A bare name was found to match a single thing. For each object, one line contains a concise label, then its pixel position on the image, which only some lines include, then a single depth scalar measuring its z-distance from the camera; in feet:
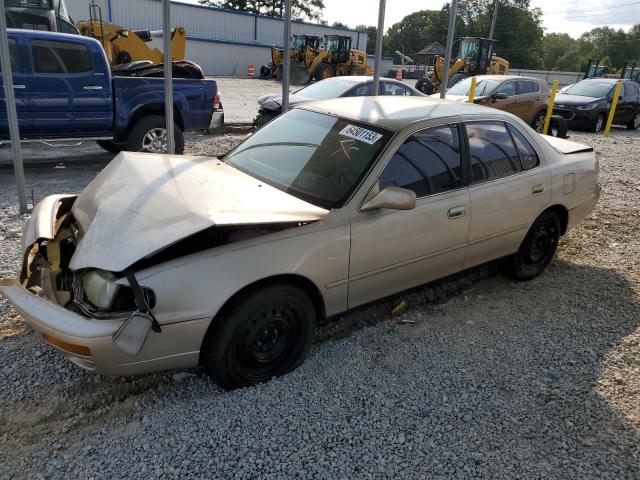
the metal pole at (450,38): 24.24
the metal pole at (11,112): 16.38
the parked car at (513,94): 41.01
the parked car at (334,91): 33.22
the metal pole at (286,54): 20.24
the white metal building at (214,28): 104.06
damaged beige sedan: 8.48
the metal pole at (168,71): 17.46
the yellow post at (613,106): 48.09
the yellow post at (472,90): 39.21
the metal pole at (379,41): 23.16
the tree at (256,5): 188.75
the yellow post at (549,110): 43.01
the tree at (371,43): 205.98
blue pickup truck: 23.31
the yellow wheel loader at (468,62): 75.10
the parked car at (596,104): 49.67
